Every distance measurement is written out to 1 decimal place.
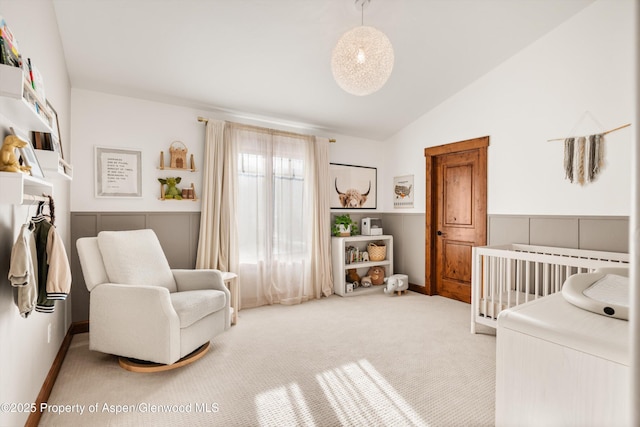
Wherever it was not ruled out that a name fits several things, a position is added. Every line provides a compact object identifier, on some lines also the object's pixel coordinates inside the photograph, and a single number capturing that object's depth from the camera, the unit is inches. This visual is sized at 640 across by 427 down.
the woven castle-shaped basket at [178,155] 135.4
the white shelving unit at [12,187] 45.2
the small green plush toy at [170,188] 133.6
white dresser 34.8
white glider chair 88.5
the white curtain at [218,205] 139.0
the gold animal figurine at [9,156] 47.4
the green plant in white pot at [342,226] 180.2
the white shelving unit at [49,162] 66.2
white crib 105.7
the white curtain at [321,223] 169.3
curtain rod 140.3
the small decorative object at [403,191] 186.9
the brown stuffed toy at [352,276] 184.4
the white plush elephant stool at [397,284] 174.7
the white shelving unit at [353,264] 173.3
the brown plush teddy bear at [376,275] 188.9
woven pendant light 84.6
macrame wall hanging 113.7
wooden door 154.1
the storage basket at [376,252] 188.1
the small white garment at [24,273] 53.1
